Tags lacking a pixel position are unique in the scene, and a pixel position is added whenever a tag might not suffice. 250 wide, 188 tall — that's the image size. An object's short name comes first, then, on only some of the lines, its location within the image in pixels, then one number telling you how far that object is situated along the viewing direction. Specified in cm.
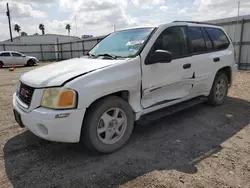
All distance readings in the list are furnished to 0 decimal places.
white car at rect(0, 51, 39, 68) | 1977
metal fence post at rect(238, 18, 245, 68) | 1140
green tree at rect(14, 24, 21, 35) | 8040
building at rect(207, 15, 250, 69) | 1132
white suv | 260
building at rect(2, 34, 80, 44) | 4399
